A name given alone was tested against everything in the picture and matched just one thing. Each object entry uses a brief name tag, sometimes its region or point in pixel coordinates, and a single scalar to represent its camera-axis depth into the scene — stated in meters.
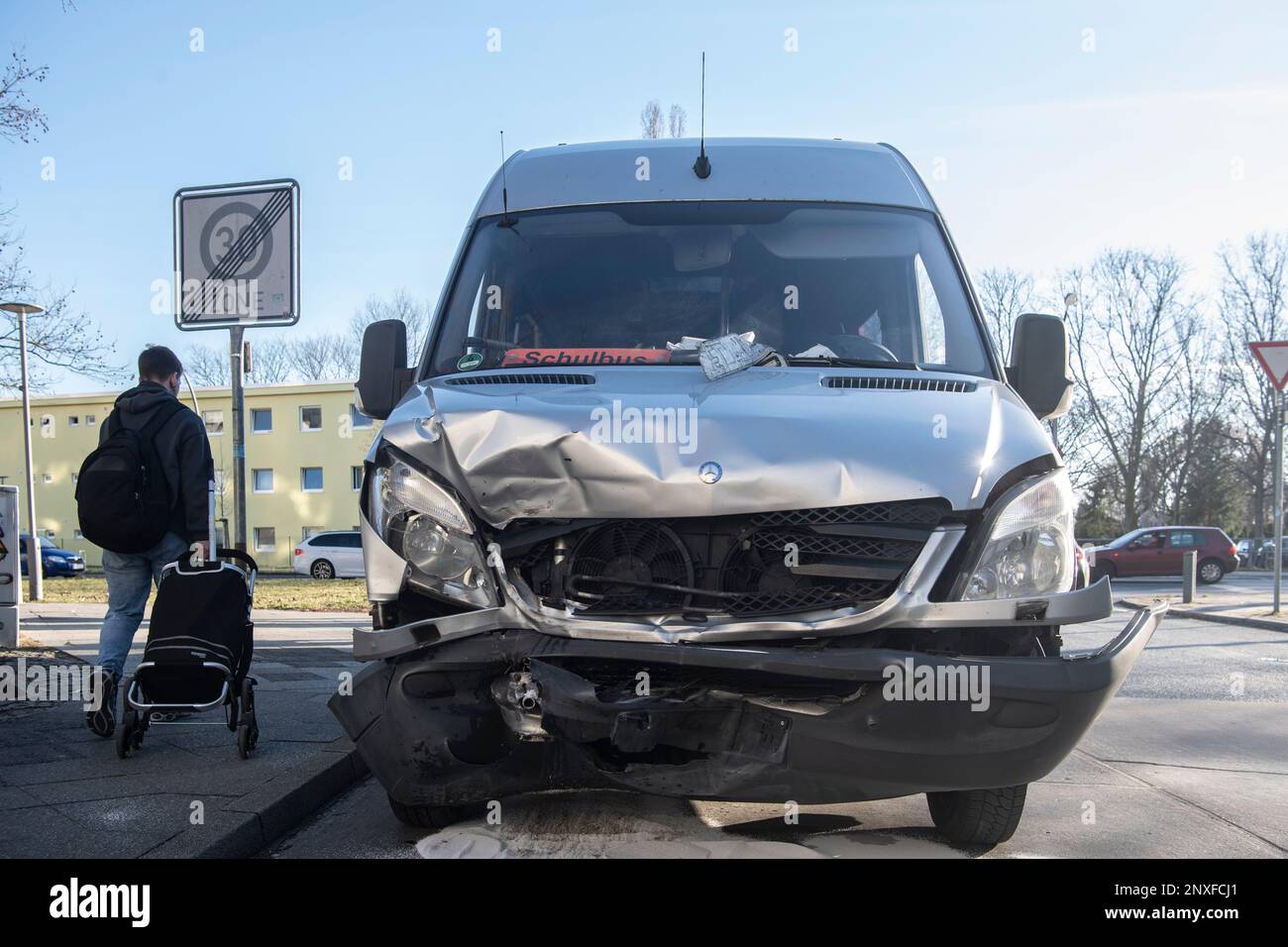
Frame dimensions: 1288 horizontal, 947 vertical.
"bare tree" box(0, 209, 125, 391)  12.16
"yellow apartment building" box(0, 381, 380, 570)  54.16
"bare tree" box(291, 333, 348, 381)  66.44
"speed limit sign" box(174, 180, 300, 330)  7.09
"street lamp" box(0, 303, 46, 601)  13.55
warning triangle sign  14.12
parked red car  32.06
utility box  8.91
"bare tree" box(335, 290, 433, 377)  61.38
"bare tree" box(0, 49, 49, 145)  8.76
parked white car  36.31
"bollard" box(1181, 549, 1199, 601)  20.59
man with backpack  5.50
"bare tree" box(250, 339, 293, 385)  67.38
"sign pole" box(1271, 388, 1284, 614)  14.50
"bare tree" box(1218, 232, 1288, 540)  52.91
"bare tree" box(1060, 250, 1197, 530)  55.88
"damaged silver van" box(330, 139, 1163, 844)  2.94
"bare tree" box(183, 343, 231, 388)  65.75
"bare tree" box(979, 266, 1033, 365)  47.53
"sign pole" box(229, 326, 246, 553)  7.73
